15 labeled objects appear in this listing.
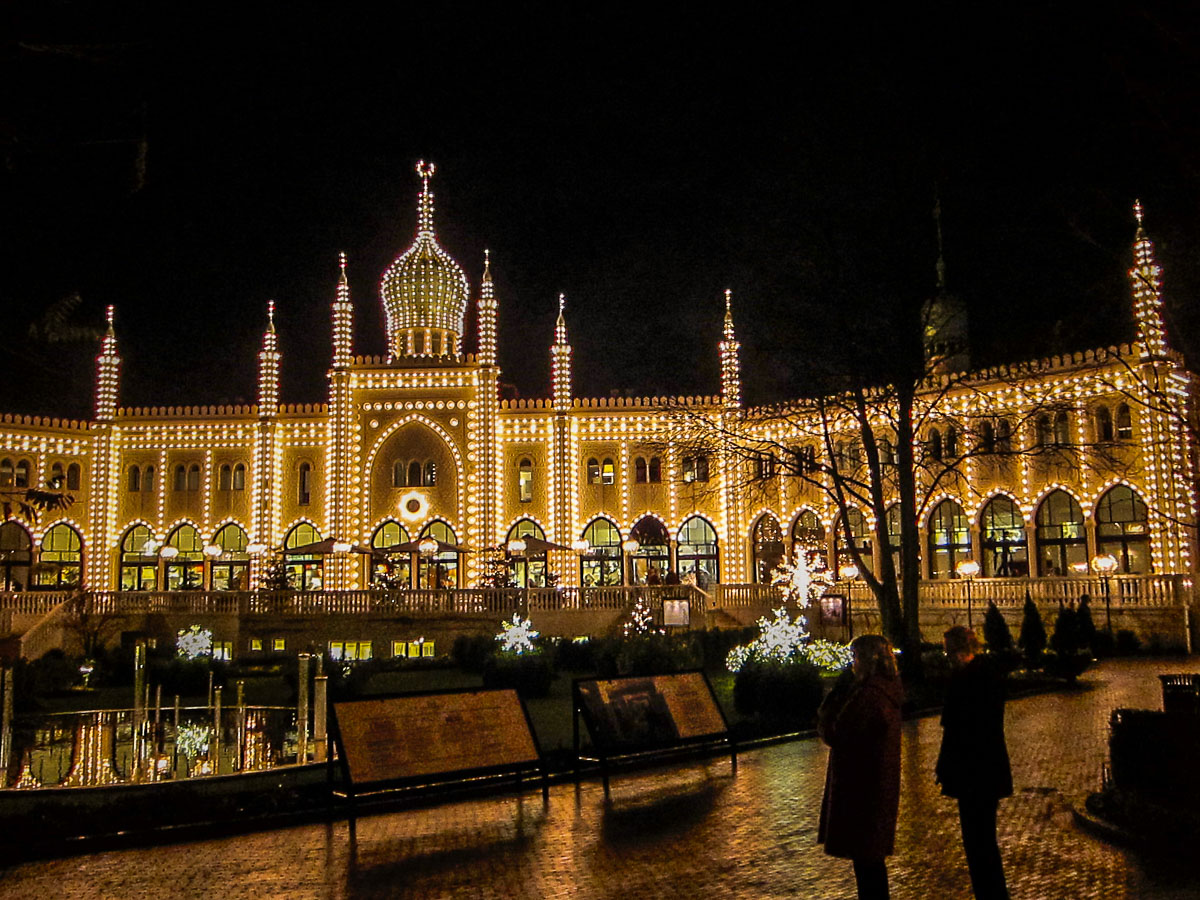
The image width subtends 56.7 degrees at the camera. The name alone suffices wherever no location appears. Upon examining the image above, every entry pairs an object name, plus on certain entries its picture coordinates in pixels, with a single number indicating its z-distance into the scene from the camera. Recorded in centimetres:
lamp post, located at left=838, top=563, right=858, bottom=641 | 3215
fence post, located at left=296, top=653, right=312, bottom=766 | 1540
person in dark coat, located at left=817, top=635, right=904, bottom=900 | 655
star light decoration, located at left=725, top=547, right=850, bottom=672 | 2105
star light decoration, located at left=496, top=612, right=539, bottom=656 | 2762
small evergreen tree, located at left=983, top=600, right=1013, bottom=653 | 2442
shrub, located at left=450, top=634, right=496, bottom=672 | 2822
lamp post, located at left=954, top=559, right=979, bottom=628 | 3328
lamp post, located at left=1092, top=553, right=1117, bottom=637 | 2908
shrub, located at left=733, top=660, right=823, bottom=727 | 1677
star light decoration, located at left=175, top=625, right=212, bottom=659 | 3172
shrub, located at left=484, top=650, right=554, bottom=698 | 2241
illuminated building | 4628
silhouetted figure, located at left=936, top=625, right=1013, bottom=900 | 686
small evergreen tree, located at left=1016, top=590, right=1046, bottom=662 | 2509
